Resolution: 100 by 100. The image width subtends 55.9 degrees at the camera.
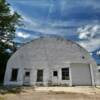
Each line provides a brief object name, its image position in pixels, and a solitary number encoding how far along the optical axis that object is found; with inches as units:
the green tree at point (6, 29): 521.3
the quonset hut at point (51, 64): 408.3
